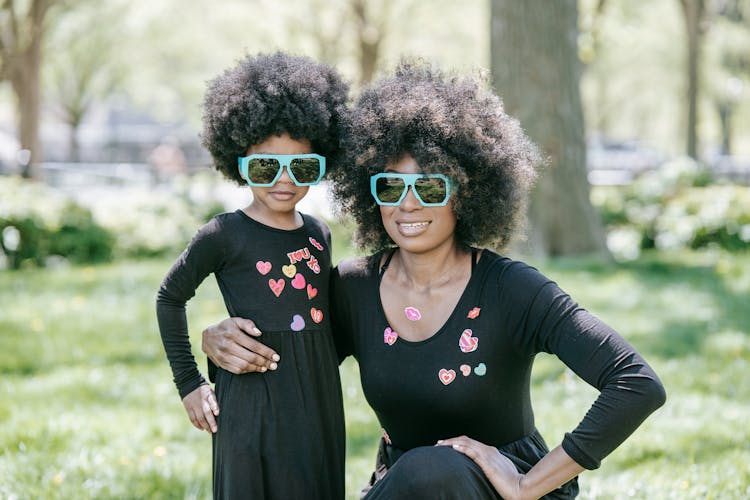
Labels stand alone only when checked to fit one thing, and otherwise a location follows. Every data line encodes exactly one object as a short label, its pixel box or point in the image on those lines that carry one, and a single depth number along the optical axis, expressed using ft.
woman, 8.63
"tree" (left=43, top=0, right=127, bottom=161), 85.46
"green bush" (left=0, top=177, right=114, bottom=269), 31.17
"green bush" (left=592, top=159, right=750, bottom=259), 32.99
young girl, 9.68
